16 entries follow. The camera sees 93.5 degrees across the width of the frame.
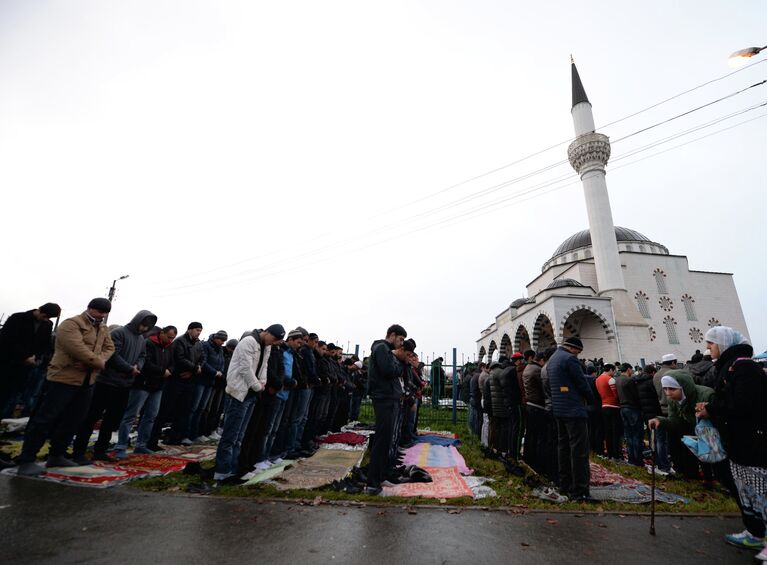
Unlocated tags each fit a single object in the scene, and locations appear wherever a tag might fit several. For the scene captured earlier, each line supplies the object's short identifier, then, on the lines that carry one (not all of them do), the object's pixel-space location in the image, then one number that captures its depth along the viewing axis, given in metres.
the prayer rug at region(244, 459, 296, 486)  4.69
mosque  27.78
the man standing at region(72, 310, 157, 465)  5.21
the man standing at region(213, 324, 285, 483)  4.60
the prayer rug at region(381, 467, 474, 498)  4.52
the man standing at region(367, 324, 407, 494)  4.63
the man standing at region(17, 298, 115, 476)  4.30
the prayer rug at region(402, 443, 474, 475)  6.40
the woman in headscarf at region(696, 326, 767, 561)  3.07
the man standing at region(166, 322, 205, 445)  6.48
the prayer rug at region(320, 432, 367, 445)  8.18
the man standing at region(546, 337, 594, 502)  4.68
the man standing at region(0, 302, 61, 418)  4.81
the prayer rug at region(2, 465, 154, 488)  4.12
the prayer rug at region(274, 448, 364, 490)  4.76
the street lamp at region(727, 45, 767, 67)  6.67
